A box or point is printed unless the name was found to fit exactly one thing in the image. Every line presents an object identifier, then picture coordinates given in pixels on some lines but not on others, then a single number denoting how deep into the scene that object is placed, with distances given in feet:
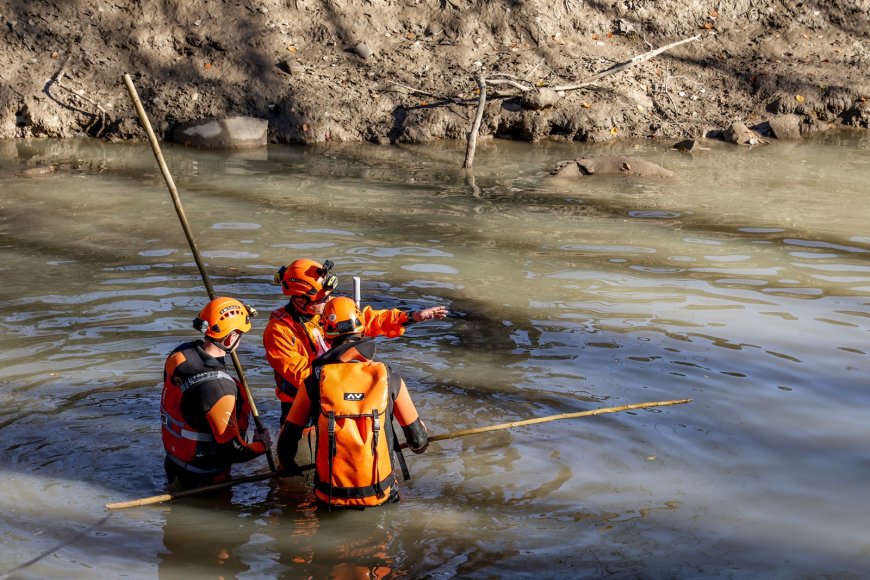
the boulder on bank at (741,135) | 66.74
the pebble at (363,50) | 69.82
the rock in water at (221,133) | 64.13
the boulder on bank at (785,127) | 68.13
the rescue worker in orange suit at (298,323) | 23.95
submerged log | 57.57
